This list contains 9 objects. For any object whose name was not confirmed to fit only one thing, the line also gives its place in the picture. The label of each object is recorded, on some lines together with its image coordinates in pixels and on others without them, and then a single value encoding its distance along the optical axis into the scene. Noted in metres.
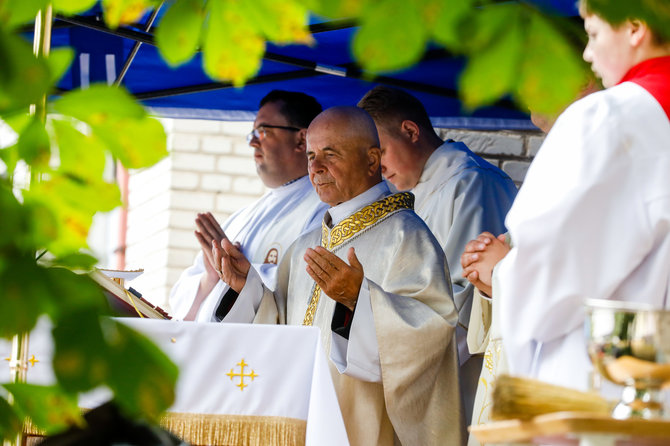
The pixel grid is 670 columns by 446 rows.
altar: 6.23
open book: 6.35
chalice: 3.96
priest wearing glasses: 7.15
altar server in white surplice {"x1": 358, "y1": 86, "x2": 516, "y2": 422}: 6.92
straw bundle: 3.83
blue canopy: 7.12
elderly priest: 6.51
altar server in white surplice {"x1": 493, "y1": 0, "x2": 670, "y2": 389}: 5.68
